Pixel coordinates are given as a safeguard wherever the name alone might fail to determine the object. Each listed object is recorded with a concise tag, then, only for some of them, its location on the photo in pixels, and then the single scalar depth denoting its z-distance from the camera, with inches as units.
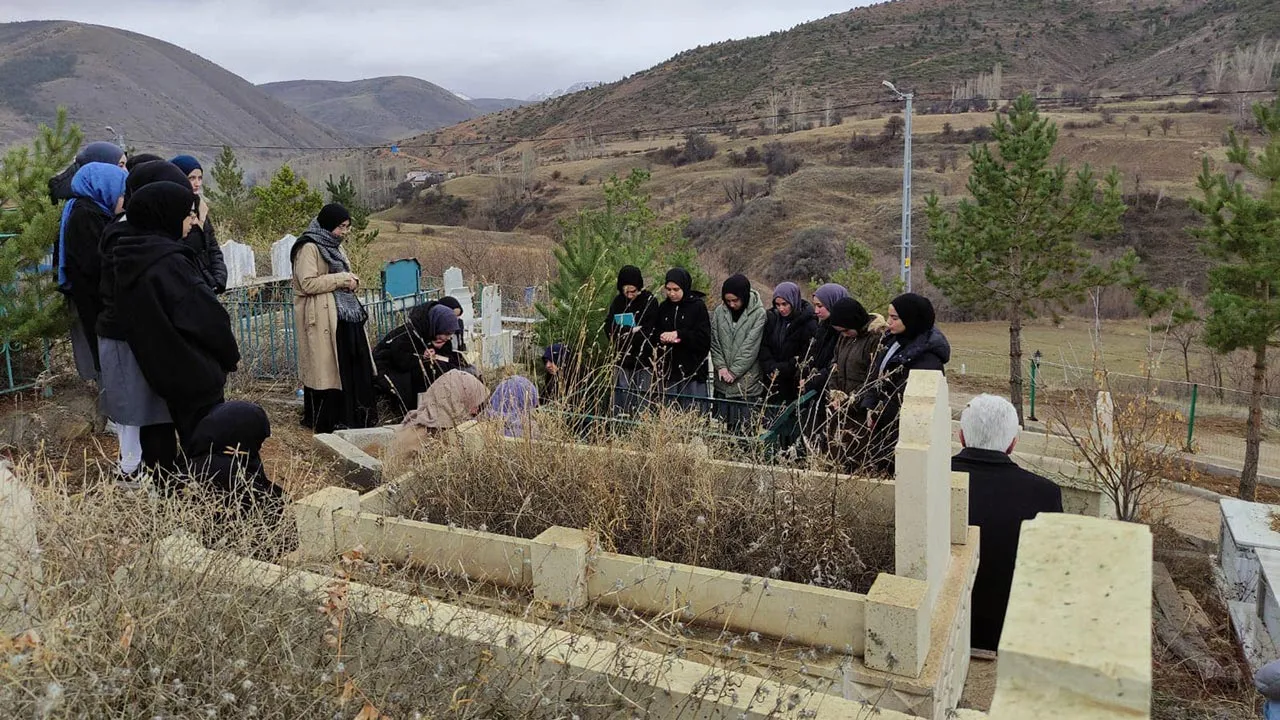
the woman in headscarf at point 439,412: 195.2
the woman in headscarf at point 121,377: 173.8
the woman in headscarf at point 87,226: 197.2
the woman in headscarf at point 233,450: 151.2
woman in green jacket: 272.8
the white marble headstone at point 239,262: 450.4
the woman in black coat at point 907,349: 207.5
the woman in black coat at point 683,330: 273.9
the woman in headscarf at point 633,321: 268.5
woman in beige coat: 260.4
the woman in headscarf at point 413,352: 278.1
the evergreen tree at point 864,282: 818.2
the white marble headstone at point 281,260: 469.4
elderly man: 177.3
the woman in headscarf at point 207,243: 222.4
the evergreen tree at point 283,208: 727.7
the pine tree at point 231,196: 861.5
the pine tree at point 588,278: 305.9
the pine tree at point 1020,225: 725.9
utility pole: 872.3
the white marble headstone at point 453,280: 421.1
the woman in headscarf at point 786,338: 264.5
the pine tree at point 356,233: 532.7
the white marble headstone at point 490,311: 394.3
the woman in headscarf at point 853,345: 228.4
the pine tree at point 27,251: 228.5
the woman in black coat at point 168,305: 163.8
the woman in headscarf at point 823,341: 242.2
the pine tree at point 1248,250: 492.4
